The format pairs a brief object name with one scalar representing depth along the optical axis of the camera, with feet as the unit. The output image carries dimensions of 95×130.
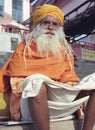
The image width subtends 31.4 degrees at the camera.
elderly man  2.96
